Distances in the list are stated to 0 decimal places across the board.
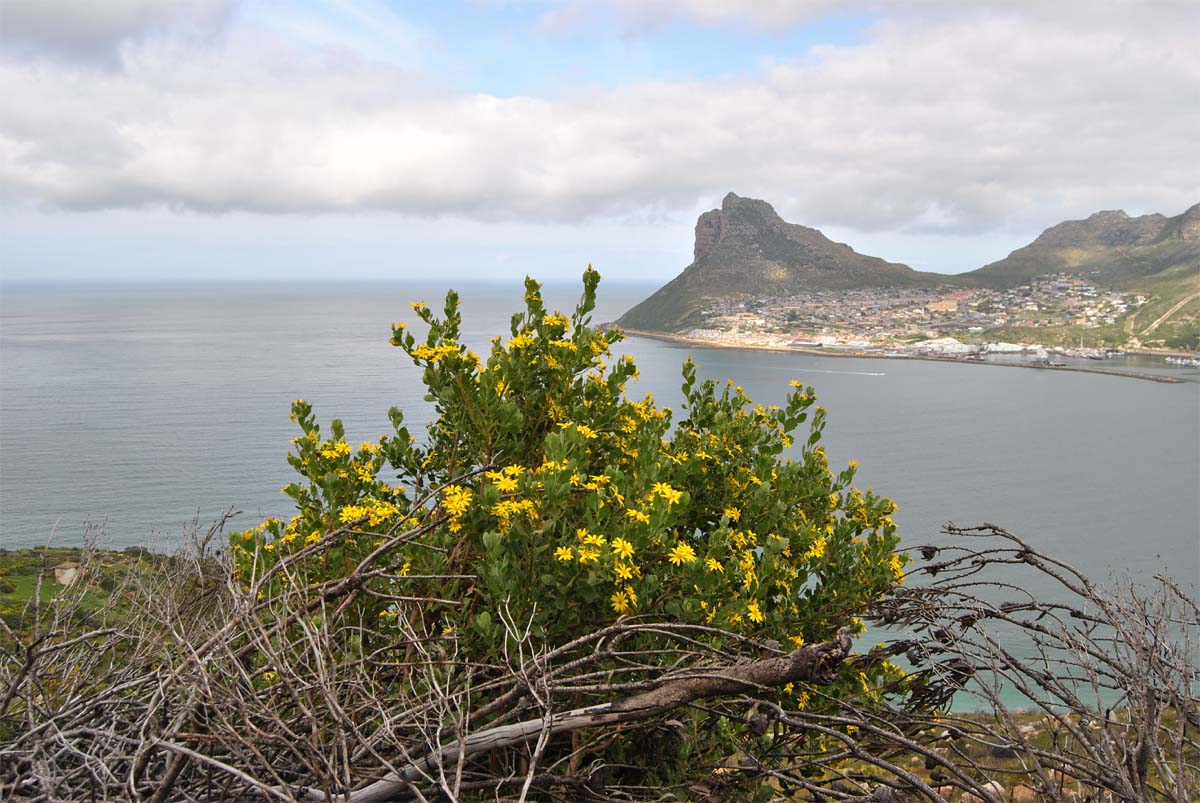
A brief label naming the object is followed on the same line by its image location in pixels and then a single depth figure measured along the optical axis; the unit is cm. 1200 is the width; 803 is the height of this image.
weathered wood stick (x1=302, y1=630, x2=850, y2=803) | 276
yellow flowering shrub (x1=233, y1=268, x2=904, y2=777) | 382
